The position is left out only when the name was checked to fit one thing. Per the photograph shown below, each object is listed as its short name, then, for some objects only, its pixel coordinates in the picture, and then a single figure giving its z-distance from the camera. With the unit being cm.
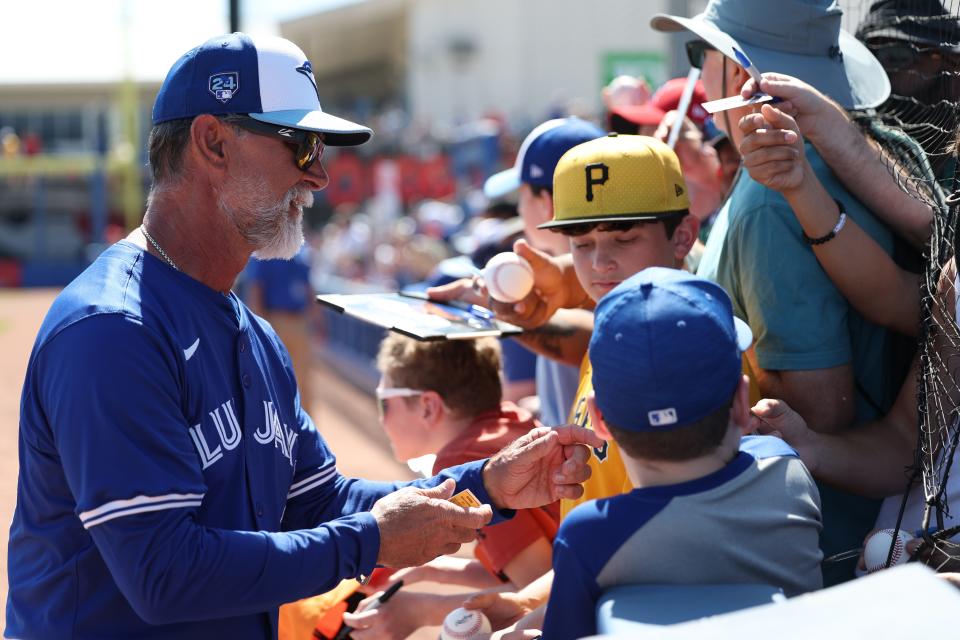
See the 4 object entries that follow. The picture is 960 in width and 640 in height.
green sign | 1017
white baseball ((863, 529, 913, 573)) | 239
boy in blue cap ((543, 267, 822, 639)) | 191
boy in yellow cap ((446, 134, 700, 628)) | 269
